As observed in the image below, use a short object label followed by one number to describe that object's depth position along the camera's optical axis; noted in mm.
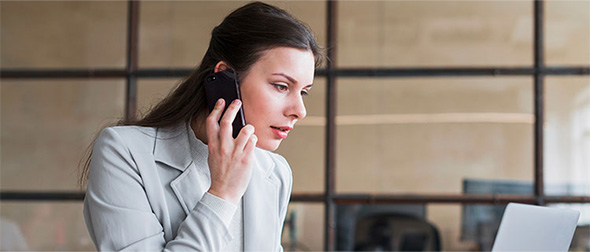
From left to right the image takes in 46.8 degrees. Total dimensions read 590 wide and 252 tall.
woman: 1327
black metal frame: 3029
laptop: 1501
